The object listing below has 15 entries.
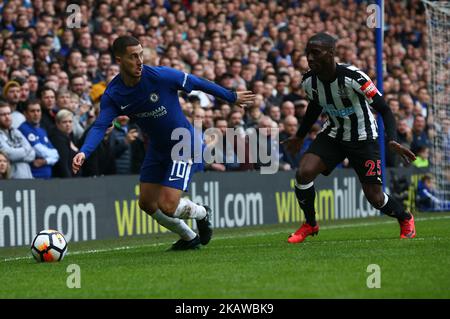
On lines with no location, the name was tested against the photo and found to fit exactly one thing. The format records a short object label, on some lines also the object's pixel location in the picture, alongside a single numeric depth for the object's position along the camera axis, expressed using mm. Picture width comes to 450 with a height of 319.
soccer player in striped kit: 11656
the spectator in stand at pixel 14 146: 14289
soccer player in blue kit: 11109
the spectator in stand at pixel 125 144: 16328
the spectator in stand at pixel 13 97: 14828
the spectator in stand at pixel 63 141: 15320
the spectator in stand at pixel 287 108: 19422
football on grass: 11016
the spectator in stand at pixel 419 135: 22891
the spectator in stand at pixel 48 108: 15336
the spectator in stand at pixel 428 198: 21406
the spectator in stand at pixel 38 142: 14781
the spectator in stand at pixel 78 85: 16266
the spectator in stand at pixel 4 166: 14320
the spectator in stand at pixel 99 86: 16938
